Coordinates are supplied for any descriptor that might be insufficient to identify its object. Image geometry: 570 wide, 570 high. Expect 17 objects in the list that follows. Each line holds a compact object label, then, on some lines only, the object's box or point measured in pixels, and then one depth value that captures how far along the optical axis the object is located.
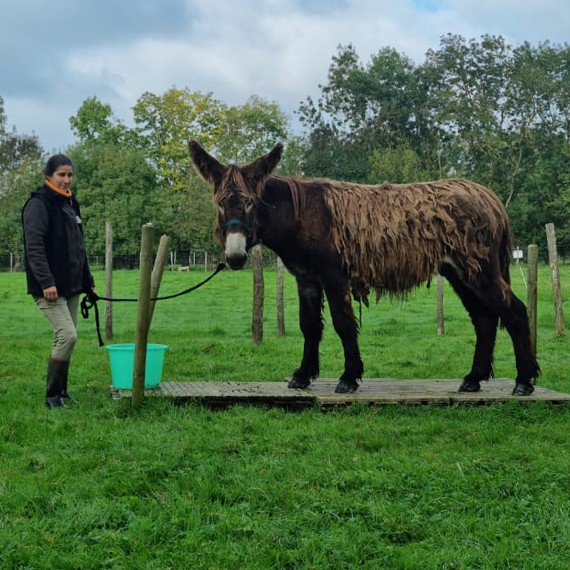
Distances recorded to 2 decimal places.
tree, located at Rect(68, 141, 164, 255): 43.22
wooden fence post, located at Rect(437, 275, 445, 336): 14.14
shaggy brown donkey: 6.93
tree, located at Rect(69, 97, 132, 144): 54.84
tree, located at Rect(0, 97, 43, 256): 46.59
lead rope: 6.72
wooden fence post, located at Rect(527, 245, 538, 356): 8.48
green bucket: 6.88
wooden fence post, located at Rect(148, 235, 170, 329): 6.79
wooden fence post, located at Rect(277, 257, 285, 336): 13.29
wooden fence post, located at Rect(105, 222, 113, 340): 12.80
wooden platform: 6.54
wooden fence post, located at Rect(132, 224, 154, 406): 6.28
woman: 6.37
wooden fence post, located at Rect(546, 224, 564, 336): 13.05
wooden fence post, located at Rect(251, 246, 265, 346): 11.73
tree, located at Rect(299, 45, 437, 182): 54.72
